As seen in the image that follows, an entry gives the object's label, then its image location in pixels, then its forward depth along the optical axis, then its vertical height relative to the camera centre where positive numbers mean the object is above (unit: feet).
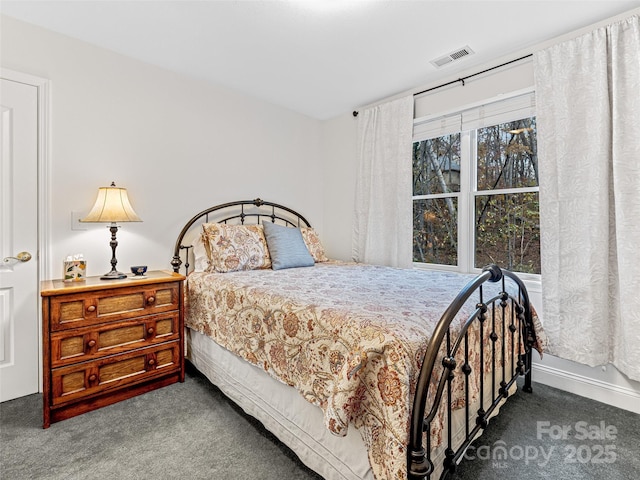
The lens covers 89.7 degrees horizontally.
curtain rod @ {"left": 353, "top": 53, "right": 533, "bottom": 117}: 8.02 +4.57
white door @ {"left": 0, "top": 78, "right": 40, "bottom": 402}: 6.85 +0.06
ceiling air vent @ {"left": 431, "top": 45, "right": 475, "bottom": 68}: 8.08 +4.81
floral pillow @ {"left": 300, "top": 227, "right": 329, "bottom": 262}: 10.97 -0.08
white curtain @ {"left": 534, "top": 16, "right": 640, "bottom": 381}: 6.38 +1.00
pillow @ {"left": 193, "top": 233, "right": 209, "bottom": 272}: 8.85 -0.39
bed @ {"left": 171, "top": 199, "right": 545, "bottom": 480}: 3.66 -1.66
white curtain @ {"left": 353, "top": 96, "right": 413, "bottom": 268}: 10.21 +1.85
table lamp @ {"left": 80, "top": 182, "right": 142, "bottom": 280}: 7.16 +0.70
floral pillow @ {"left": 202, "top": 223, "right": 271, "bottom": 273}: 8.55 -0.16
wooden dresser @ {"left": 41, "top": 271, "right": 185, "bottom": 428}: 6.00 -2.03
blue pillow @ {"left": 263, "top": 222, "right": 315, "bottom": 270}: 9.32 -0.18
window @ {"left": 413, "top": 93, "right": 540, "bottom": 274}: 8.53 +1.56
